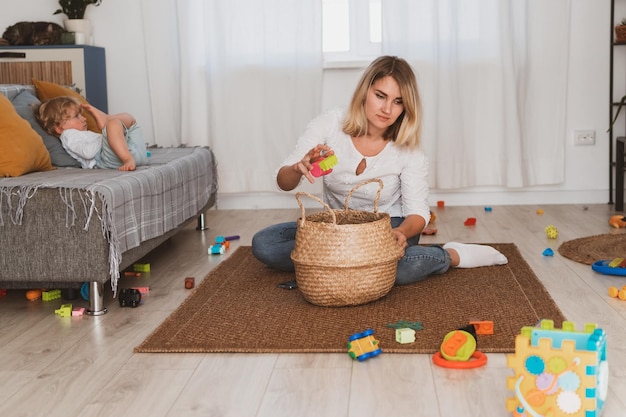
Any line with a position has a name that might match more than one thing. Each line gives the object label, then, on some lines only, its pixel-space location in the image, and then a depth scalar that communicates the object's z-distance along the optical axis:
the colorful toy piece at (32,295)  2.80
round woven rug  3.23
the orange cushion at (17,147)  2.94
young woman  2.67
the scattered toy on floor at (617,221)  3.90
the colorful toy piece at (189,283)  2.91
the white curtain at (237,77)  4.58
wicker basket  2.41
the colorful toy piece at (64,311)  2.59
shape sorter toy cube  1.57
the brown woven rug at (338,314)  2.22
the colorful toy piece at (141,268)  3.23
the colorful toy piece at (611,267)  2.91
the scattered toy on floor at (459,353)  2.03
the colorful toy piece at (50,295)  2.80
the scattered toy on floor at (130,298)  2.68
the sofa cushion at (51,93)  3.65
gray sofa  2.53
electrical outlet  4.65
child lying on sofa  3.28
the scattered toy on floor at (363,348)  2.07
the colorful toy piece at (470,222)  4.10
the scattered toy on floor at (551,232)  3.67
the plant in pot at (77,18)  4.62
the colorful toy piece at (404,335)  2.19
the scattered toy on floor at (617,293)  2.60
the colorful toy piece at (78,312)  2.59
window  4.63
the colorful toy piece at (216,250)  3.54
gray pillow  3.38
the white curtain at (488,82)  4.48
